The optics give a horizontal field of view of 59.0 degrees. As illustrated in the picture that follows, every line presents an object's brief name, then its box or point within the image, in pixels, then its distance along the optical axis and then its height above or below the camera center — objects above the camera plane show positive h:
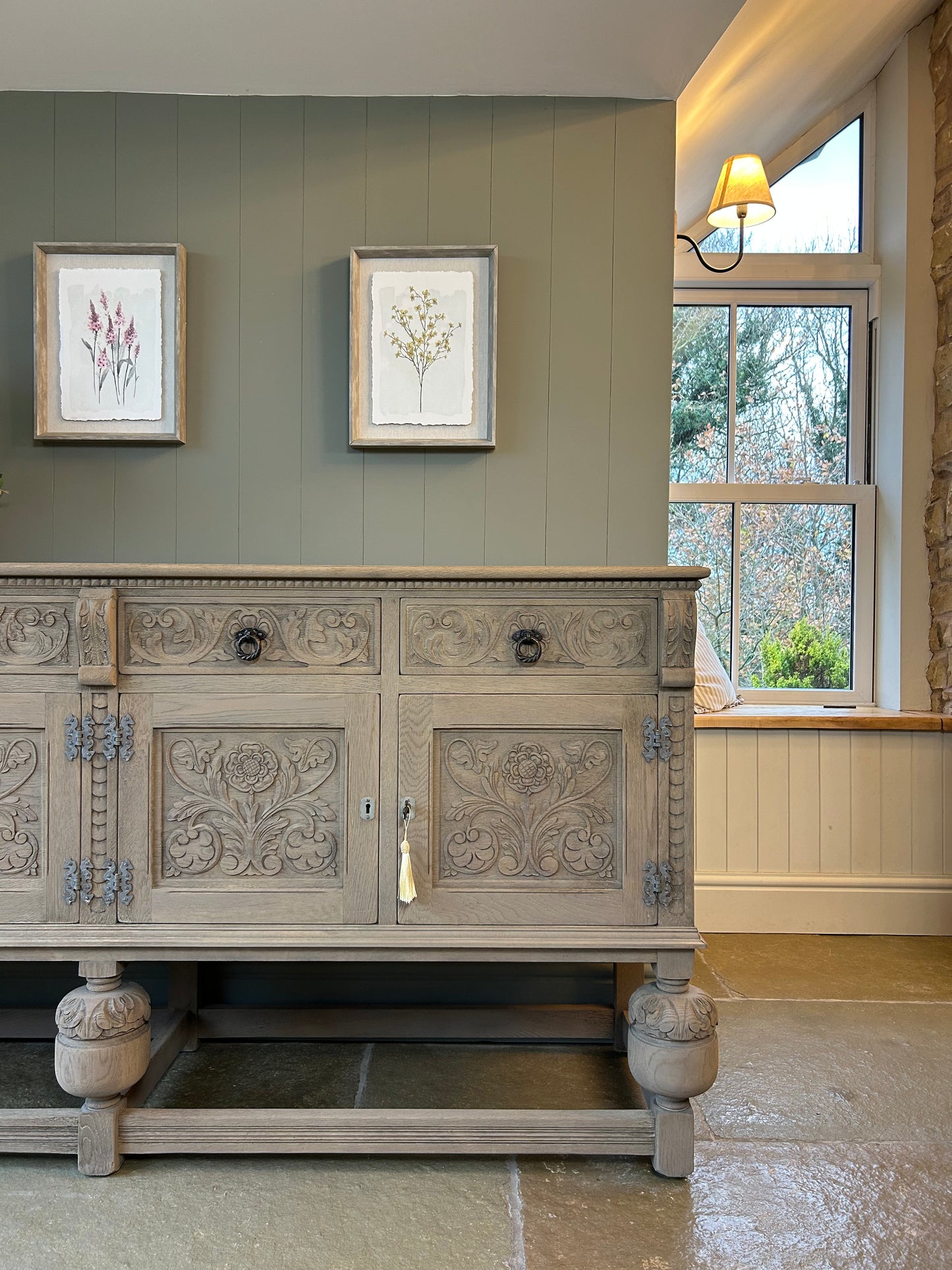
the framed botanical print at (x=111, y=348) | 2.00 +0.64
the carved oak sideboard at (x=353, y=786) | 1.50 -0.31
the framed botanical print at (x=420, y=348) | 2.01 +0.65
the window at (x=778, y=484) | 3.12 +0.51
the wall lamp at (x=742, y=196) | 2.48 +1.26
